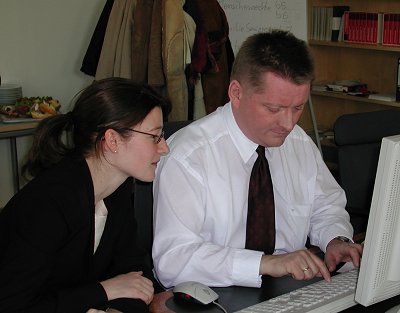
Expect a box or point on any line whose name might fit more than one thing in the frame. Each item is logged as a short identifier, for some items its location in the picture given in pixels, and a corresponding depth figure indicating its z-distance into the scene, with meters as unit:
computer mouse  1.31
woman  1.29
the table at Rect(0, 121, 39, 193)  3.32
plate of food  3.44
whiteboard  3.83
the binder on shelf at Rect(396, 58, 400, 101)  3.95
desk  1.32
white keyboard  1.26
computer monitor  1.08
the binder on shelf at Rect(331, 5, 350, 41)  4.32
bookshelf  4.22
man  1.53
